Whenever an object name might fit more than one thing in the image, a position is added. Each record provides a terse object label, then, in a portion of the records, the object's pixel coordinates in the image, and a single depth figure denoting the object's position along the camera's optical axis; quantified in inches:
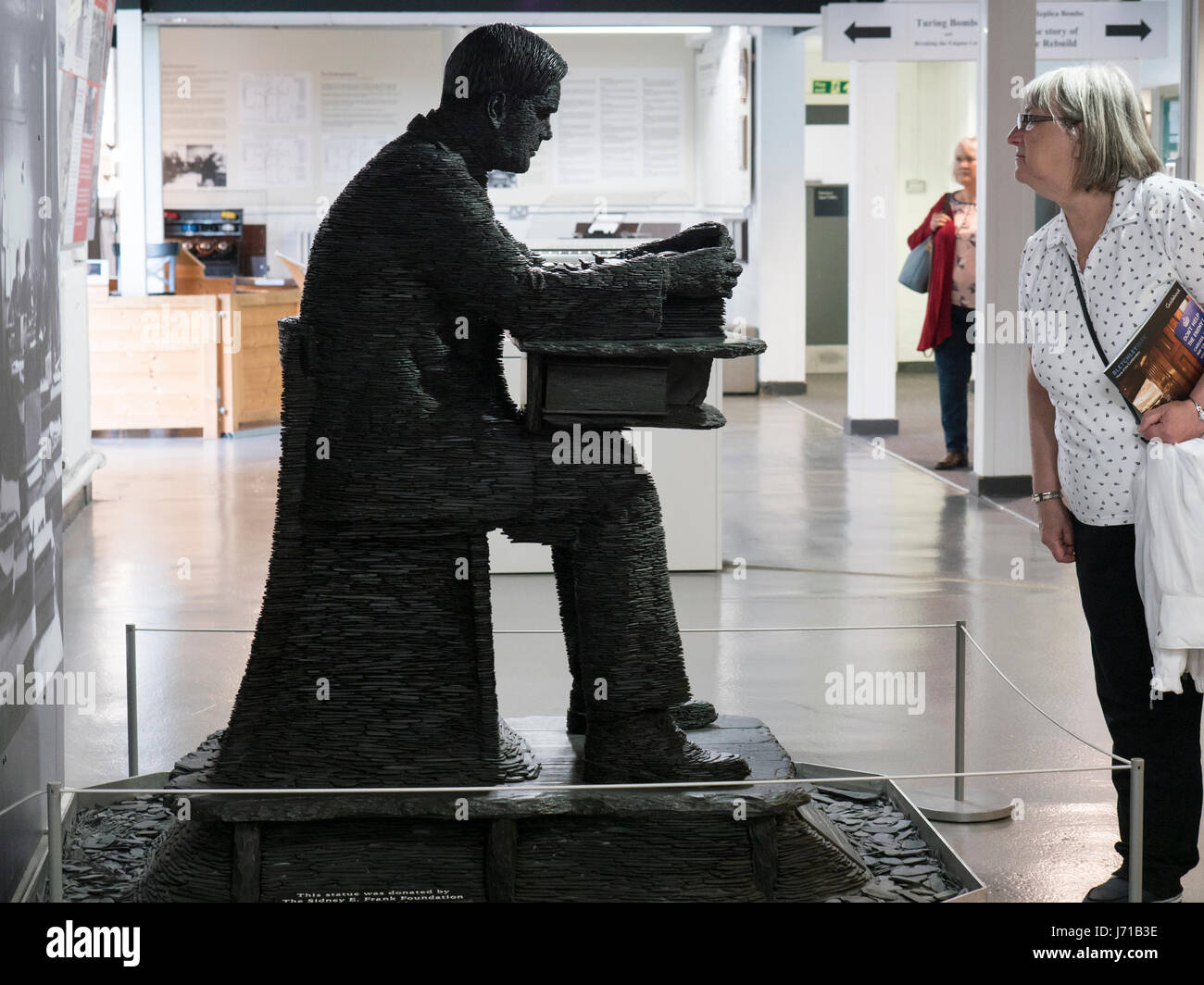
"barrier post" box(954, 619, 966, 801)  163.5
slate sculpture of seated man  128.0
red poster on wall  303.6
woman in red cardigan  405.1
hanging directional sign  447.8
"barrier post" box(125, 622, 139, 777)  162.2
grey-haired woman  131.3
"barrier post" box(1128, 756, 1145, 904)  116.3
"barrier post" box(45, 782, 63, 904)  111.0
